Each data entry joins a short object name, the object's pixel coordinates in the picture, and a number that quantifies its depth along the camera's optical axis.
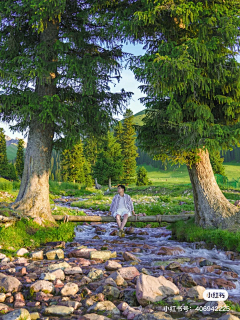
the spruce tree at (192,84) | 7.36
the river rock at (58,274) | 5.18
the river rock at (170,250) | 7.54
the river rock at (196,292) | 4.48
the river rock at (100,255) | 6.81
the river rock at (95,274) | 5.30
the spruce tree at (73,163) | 49.44
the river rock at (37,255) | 6.82
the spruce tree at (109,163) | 38.19
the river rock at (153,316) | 3.61
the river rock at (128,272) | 5.35
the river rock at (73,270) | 5.52
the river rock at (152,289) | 4.30
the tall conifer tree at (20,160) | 64.97
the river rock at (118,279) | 4.97
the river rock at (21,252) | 6.98
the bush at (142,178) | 46.19
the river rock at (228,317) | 3.47
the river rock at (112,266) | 5.91
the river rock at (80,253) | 6.95
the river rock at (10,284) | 4.55
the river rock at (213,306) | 4.00
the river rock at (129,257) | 6.72
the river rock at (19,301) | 4.06
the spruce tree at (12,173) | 64.16
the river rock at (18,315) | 3.46
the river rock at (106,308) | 3.89
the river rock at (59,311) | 3.83
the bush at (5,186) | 23.75
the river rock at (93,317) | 3.60
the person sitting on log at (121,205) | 10.72
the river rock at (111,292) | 4.45
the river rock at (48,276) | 5.03
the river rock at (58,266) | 5.70
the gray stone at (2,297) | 4.17
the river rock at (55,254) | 6.83
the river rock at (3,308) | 3.78
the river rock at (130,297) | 4.30
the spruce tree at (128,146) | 45.41
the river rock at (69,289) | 4.49
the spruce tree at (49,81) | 8.60
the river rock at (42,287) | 4.55
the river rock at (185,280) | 4.96
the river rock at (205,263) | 6.39
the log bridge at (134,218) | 10.76
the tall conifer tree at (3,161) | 60.64
